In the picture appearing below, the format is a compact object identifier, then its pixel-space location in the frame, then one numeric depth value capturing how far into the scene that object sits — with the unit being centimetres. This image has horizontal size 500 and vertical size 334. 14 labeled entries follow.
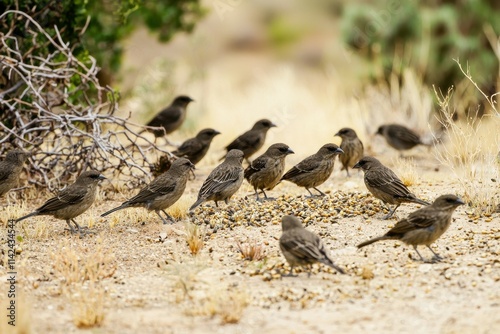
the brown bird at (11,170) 2073
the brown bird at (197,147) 2562
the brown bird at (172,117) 2862
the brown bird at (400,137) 2894
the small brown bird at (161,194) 1997
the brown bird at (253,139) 2600
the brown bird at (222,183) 2047
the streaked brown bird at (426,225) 1652
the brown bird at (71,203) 1947
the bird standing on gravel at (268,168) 2225
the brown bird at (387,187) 1922
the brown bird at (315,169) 2200
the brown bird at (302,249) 1537
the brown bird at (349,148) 2566
